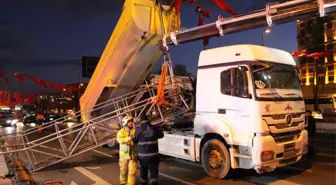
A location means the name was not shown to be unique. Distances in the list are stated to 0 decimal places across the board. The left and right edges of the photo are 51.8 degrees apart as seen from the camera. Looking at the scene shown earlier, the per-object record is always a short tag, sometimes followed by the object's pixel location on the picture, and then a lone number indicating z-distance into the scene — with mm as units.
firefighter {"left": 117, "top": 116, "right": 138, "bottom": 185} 6672
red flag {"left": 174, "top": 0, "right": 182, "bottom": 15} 8742
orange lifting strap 9250
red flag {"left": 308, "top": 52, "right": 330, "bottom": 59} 28719
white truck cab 6969
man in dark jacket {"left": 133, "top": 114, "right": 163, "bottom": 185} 6492
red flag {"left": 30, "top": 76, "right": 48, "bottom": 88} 23538
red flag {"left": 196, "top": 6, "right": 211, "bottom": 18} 8938
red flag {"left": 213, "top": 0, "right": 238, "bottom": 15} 7523
